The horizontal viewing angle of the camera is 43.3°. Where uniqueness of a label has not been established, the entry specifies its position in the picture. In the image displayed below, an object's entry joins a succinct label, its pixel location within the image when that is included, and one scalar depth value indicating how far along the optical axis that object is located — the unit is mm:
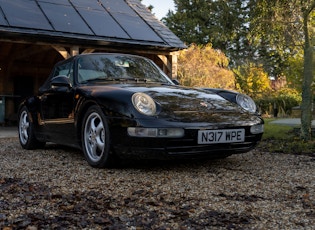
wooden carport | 9625
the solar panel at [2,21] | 9138
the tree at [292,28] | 6395
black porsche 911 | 3568
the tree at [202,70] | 18172
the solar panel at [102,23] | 10461
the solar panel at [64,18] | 10023
